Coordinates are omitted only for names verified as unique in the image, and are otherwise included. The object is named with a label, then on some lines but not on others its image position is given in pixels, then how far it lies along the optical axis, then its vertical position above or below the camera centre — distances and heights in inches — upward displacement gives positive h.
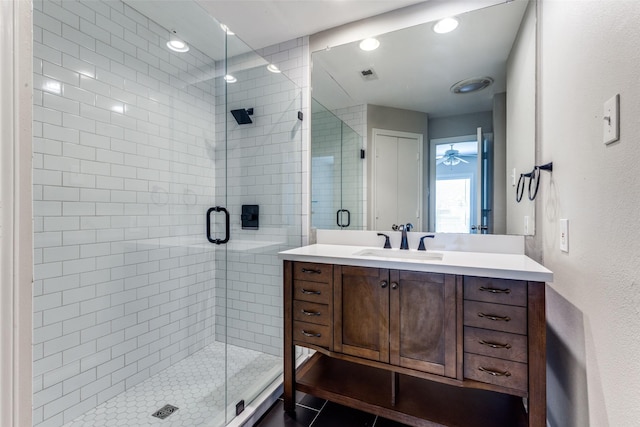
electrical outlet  46.9 -4.1
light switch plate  32.2 +10.3
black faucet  74.5 -6.8
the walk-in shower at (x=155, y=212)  64.0 -0.4
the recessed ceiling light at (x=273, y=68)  91.0 +44.8
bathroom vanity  46.5 -22.4
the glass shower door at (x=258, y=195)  89.5 +5.1
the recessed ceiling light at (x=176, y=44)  88.1 +51.5
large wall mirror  66.7 +22.0
